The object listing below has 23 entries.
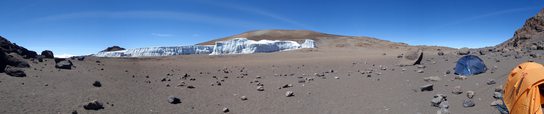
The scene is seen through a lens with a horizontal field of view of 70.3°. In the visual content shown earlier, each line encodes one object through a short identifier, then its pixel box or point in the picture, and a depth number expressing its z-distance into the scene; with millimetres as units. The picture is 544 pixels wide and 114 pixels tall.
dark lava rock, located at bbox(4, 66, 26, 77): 10391
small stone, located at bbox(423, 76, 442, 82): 11384
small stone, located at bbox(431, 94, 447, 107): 8492
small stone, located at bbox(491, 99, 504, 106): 7703
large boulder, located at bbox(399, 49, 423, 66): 15719
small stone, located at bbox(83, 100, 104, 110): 8039
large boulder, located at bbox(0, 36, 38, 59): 13613
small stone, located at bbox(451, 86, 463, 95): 9305
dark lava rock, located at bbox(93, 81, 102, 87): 10883
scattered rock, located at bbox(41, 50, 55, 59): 16528
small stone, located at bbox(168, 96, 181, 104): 9652
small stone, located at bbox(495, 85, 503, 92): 8617
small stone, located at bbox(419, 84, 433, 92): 10125
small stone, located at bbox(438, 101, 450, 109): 8212
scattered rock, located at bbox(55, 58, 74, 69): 13805
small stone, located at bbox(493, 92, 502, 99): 8164
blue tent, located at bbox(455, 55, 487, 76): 11555
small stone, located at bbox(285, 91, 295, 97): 10875
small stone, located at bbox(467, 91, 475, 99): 8717
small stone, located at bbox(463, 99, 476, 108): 8094
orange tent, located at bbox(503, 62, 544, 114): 6242
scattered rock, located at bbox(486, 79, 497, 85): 9616
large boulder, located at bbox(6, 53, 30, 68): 11867
